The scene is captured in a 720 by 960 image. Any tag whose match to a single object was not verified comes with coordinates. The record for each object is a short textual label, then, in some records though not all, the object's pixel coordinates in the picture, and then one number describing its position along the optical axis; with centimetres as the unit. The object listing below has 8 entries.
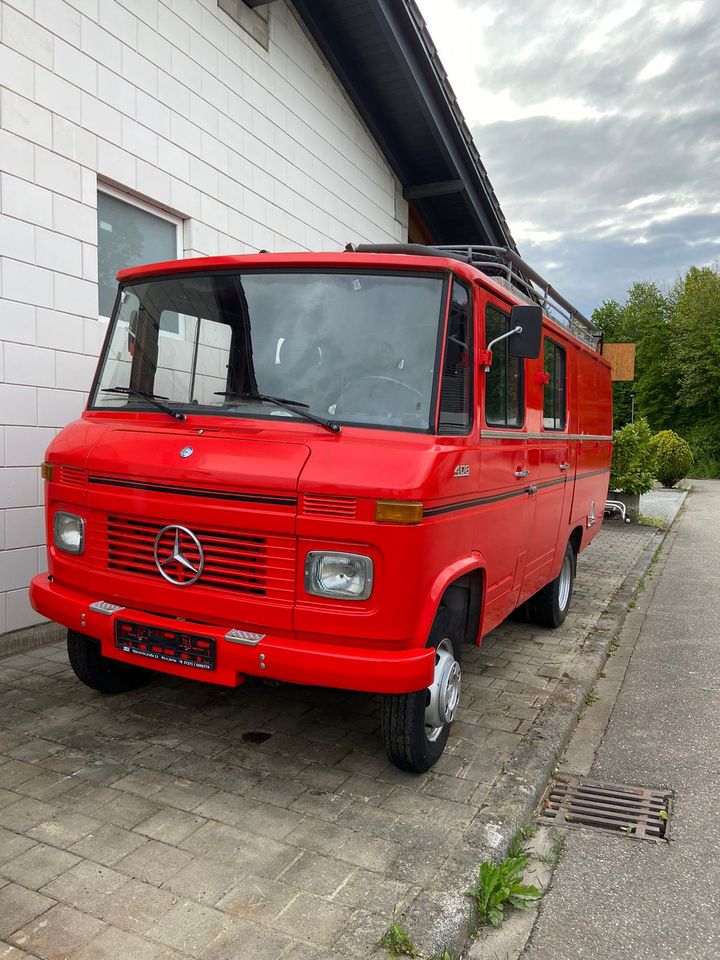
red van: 325
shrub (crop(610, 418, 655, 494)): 1409
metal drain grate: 354
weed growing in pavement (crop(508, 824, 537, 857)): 322
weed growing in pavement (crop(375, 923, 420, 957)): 252
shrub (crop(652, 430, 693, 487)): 2312
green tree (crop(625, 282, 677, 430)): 5434
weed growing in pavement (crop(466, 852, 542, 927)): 282
